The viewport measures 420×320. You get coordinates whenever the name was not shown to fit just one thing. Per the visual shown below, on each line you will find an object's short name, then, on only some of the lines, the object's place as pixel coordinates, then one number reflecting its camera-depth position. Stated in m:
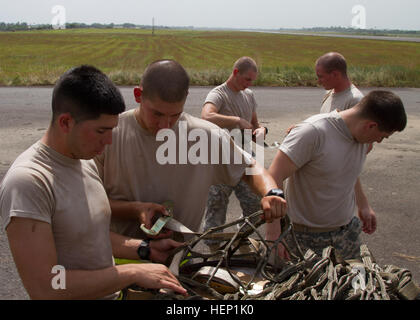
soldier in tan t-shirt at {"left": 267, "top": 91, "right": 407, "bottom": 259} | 2.95
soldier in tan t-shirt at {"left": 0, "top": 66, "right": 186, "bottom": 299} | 1.52
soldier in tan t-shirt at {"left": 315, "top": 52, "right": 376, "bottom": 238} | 5.03
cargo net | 1.62
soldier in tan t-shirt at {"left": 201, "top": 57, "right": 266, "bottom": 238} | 4.74
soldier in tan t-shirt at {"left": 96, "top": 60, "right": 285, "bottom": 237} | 2.24
